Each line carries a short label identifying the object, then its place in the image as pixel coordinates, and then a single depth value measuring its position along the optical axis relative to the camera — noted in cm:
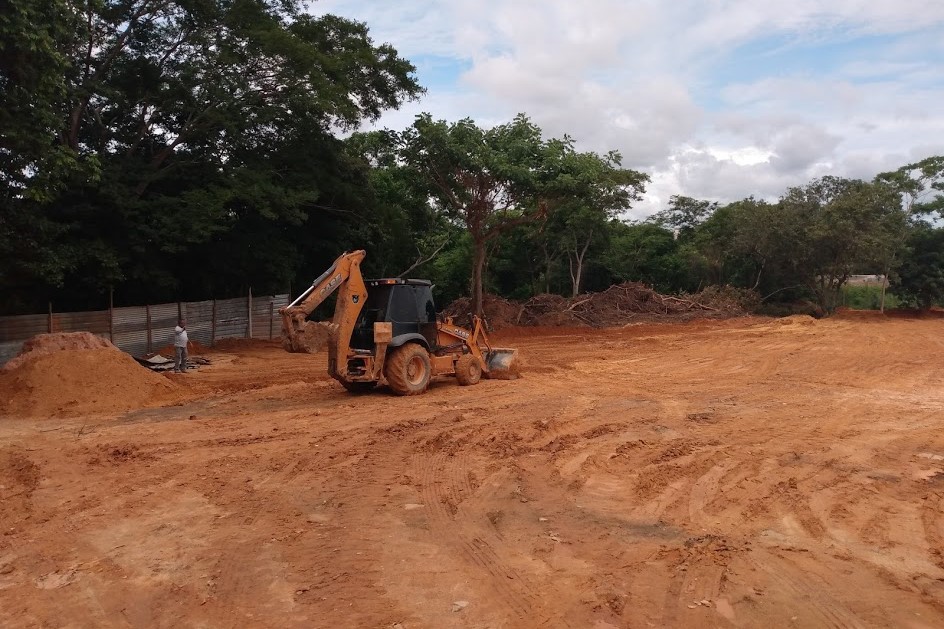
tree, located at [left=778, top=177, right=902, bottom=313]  3094
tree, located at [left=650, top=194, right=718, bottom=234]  4347
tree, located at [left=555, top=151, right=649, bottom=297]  2280
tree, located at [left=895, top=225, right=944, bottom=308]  3528
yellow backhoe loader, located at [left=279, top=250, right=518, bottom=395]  1128
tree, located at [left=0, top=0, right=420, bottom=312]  1730
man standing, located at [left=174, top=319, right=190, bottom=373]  1634
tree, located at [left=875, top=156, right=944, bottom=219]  3556
